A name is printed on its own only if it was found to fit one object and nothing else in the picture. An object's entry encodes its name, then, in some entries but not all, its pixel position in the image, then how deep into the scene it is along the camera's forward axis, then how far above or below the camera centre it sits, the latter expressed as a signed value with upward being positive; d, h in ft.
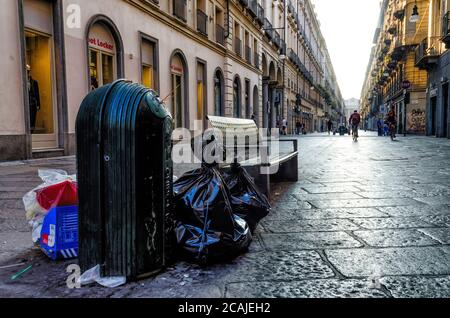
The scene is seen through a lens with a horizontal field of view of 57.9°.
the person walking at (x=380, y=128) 104.59 +0.17
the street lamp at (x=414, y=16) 79.26 +22.10
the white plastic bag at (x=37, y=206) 8.60 -1.56
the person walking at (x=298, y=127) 138.87 +0.80
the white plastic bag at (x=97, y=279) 6.93 -2.52
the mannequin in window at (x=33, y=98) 31.14 +2.76
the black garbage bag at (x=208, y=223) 7.84 -1.84
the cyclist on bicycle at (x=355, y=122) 71.67 +1.26
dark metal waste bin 6.70 -0.76
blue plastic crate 8.03 -1.99
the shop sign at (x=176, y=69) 52.20 +8.25
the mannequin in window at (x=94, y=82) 37.29 +4.65
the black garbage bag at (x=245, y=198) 9.65 -1.63
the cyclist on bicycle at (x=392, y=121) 73.81 +1.40
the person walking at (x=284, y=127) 116.65 +0.87
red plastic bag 8.15 -1.26
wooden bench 13.70 -1.04
